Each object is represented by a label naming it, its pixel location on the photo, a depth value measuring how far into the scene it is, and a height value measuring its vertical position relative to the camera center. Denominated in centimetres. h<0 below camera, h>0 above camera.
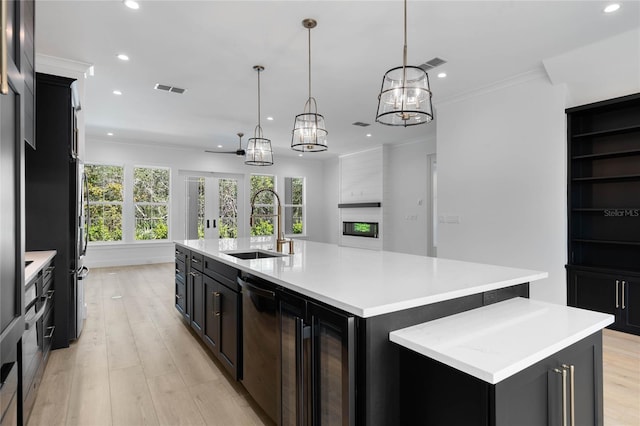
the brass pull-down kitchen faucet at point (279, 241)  288 -24
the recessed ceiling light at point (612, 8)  276 +166
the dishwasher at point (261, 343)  181 -74
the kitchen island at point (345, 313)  130 -44
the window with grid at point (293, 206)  1014 +22
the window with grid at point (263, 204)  951 +27
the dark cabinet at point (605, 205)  349 +7
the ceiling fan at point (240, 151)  697 +127
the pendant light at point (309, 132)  312 +75
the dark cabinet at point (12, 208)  110 +2
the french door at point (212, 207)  854 +17
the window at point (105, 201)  743 +29
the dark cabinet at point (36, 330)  185 -76
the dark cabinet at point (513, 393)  108 -63
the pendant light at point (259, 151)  409 +74
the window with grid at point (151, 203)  792 +26
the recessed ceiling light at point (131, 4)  265 +164
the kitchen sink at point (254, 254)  288 -35
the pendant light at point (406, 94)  215 +76
